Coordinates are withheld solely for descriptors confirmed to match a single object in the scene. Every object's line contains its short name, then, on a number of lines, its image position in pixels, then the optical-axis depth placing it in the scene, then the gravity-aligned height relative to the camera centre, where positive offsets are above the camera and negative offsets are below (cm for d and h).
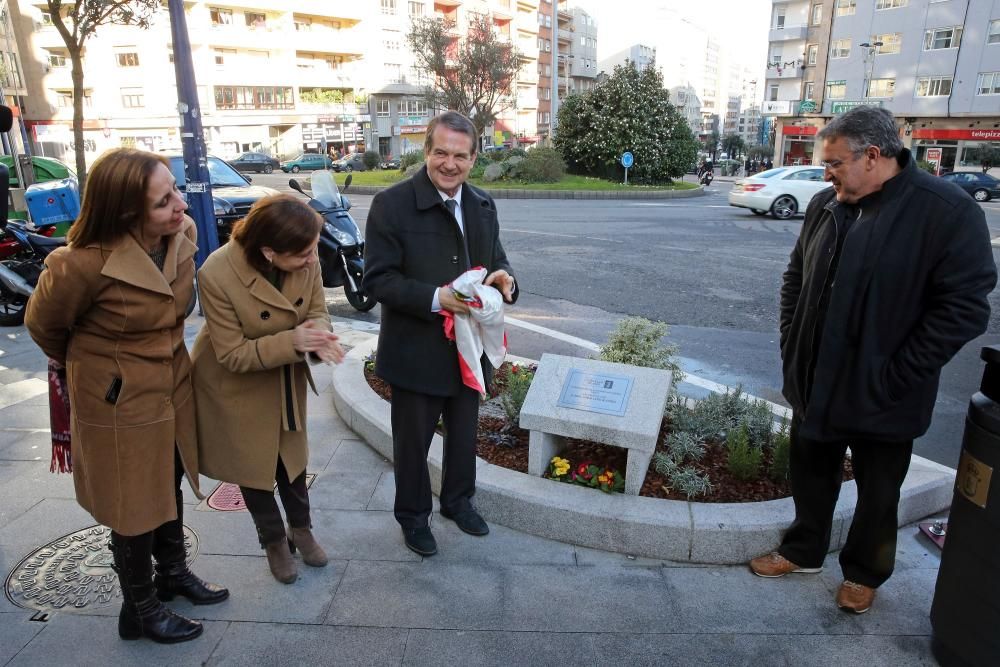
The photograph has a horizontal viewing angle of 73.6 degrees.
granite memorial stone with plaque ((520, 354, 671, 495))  321 -117
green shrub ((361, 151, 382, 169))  4225 +32
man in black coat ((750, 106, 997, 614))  229 -50
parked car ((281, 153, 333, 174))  4409 +4
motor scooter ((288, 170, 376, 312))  773 -93
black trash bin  221 -125
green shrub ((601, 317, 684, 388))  392 -104
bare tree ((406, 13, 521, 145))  3559 +531
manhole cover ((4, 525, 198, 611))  279 -177
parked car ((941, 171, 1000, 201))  2847 -58
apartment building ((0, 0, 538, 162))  4456 +599
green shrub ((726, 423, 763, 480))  333 -141
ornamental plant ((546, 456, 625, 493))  329 -151
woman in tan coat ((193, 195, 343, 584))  245 -68
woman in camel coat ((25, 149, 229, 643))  216 -63
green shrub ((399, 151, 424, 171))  3003 +25
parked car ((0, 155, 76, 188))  1333 -18
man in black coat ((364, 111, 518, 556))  279 -50
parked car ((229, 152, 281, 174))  4172 +5
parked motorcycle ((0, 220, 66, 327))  693 -112
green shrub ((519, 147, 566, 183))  2528 -3
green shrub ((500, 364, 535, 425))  396 -134
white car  1686 -52
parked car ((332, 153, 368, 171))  4309 +1
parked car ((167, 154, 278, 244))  968 -44
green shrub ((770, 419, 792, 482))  337 -143
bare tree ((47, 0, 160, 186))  1305 +262
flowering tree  2666 +154
